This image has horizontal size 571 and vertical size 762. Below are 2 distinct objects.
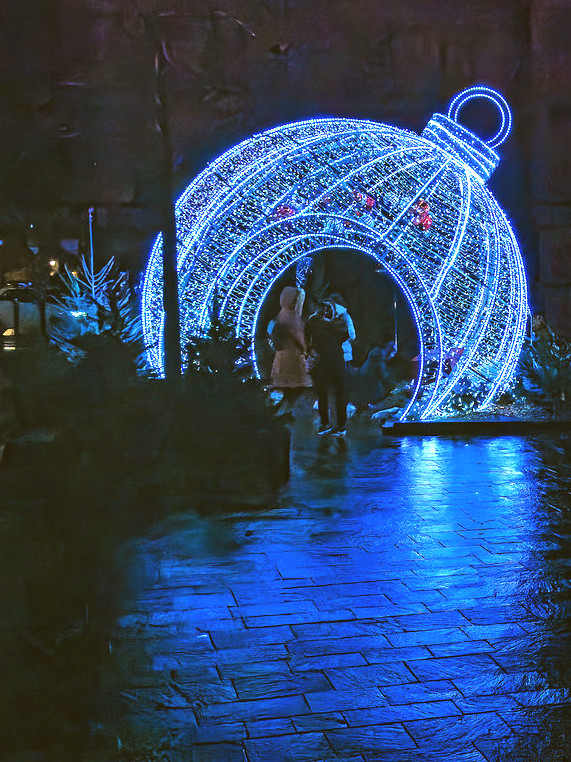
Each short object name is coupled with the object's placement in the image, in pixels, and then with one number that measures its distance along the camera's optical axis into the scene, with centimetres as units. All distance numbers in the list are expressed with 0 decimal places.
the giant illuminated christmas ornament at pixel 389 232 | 1027
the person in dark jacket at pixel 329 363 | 1012
